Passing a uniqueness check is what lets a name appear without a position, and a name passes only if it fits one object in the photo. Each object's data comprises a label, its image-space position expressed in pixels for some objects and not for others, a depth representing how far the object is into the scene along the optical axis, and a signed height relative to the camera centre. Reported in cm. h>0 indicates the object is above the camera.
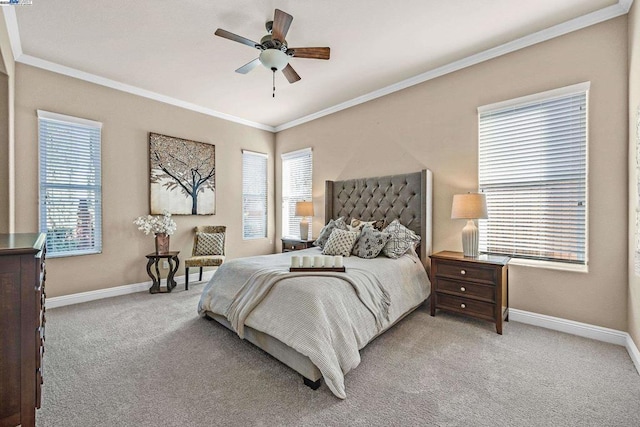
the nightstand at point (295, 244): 445 -57
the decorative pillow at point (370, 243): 317 -39
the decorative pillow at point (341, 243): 334 -40
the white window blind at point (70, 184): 337 +33
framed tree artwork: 422 +56
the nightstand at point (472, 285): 265 -77
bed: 187 -77
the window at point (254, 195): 537 +31
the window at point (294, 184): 524 +53
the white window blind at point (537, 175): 264 +38
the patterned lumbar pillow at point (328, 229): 395 -28
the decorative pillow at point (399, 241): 319 -36
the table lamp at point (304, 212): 468 -3
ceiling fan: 232 +149
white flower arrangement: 403 -21
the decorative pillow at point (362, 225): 375 -20
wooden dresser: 134 -62
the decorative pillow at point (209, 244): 450 -57
